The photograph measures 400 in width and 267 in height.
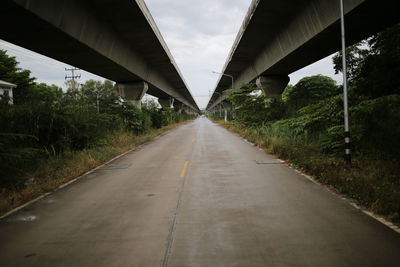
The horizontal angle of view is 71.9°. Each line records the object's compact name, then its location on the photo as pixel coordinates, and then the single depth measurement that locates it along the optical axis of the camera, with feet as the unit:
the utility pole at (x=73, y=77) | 191.47
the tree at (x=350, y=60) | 52.07
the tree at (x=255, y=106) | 70.13
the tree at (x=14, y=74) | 127.13
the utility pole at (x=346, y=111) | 26.37
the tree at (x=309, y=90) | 78.12
